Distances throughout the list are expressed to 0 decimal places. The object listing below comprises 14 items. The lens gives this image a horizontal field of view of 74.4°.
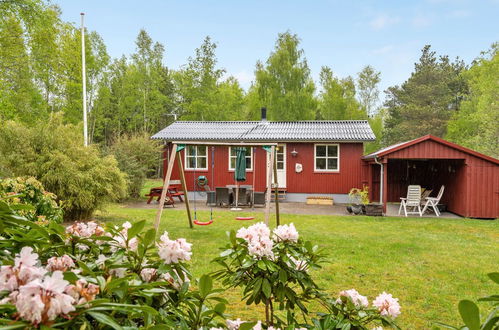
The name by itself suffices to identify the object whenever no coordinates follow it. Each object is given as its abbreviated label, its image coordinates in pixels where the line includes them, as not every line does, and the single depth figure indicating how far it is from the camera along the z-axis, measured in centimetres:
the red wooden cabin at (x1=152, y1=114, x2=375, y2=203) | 1502
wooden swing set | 675
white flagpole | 1479
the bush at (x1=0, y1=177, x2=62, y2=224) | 547
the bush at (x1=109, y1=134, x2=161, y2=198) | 1493
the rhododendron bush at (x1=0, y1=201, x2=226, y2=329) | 62
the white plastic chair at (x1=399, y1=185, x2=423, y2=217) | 1138
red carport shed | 1069
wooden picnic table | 1325
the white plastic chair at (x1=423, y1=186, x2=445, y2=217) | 1127
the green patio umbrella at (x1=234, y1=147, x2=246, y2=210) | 998
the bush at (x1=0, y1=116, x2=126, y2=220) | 811
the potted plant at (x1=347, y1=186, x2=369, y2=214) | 1177
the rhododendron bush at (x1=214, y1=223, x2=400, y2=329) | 150
